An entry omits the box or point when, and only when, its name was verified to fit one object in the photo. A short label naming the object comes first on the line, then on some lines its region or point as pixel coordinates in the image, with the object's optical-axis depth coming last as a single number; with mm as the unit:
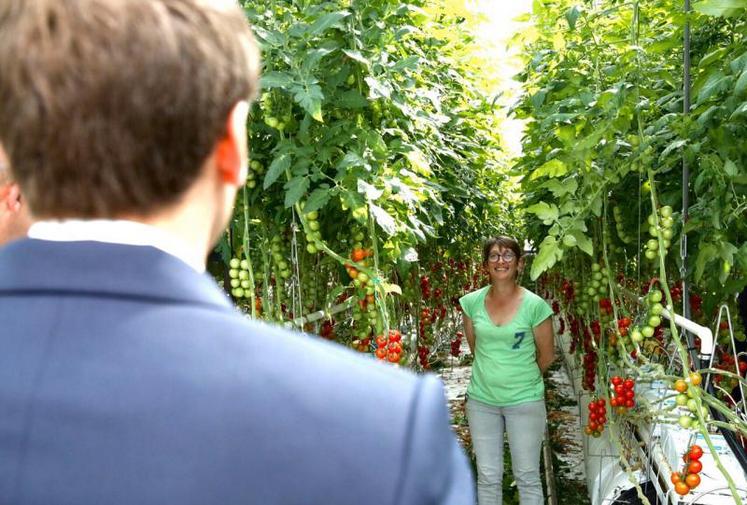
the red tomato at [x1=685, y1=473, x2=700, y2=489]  2166
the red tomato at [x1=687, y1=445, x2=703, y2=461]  2154
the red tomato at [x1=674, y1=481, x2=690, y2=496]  2154
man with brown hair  540
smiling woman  3316
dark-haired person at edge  1256
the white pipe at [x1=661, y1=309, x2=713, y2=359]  1915
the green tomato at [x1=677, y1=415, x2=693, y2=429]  1988
